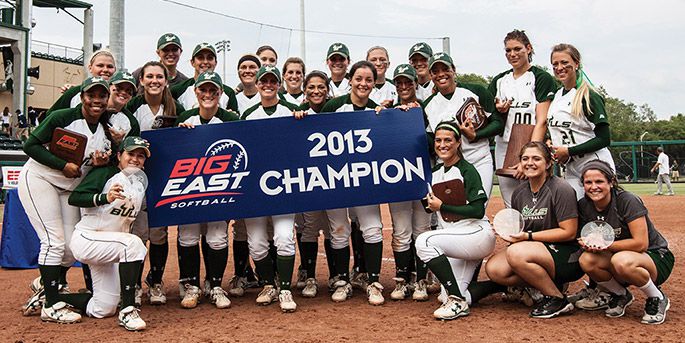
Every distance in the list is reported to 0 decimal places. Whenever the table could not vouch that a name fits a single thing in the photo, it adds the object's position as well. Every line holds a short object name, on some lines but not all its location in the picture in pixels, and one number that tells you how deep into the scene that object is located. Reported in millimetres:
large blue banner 4766
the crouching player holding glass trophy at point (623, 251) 3889
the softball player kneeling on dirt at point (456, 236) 4320
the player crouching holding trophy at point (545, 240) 4133
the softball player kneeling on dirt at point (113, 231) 4180
